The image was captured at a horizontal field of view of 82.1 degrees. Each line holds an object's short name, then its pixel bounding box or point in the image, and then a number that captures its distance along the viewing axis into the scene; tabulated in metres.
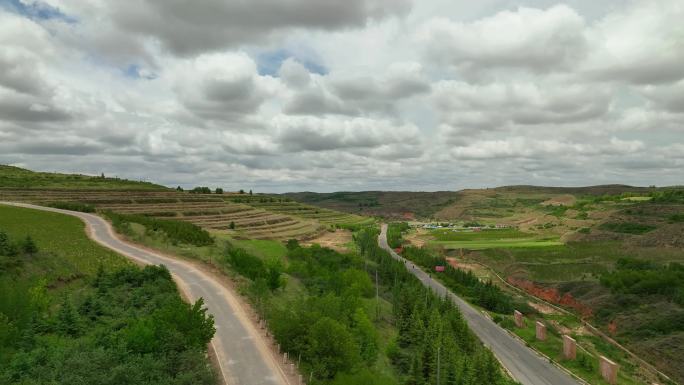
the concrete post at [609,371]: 48.59
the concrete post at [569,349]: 55.50
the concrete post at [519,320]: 69.59
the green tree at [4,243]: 39.66
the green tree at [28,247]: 42.16
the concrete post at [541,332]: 62.44
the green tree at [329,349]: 32.28
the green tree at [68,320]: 28.80
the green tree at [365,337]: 41.03
